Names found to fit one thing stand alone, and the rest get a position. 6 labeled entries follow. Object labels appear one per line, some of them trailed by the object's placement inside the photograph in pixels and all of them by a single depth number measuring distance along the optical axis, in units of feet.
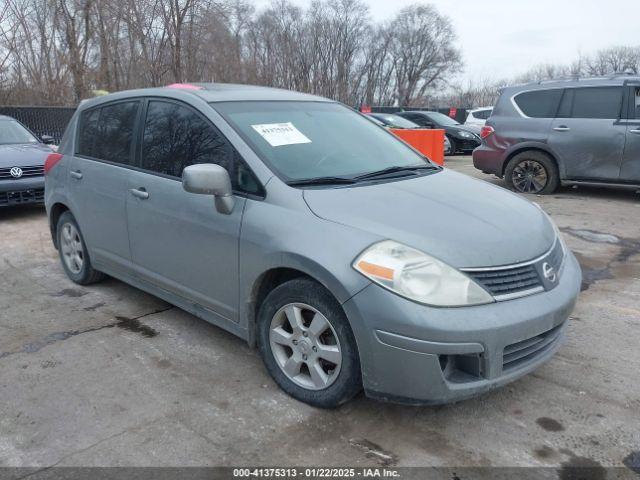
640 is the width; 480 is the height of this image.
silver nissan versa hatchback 7.93
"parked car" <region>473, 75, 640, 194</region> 26.04
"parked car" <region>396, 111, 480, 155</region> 53.78
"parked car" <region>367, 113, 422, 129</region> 50.94
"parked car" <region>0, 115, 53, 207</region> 23.91
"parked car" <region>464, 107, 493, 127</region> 66.46
